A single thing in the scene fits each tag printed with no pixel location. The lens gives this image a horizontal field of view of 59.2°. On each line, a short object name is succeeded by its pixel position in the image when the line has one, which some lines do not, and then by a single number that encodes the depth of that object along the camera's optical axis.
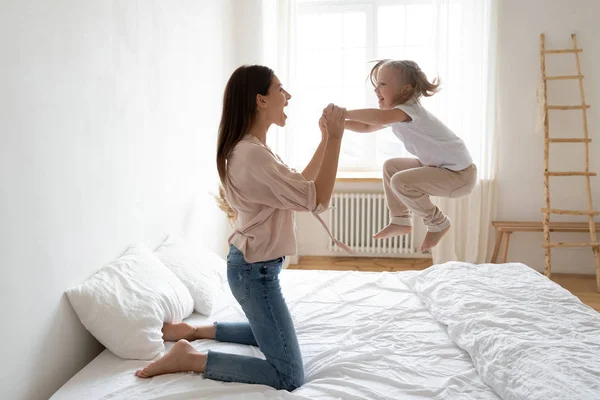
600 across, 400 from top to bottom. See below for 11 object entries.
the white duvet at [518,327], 1.56
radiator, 4.66
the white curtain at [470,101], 4.25
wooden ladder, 4.01
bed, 1.63
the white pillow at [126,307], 1.87
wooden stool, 4.16
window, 4.64
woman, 1.74
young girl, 2.07
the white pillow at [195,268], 2.37
